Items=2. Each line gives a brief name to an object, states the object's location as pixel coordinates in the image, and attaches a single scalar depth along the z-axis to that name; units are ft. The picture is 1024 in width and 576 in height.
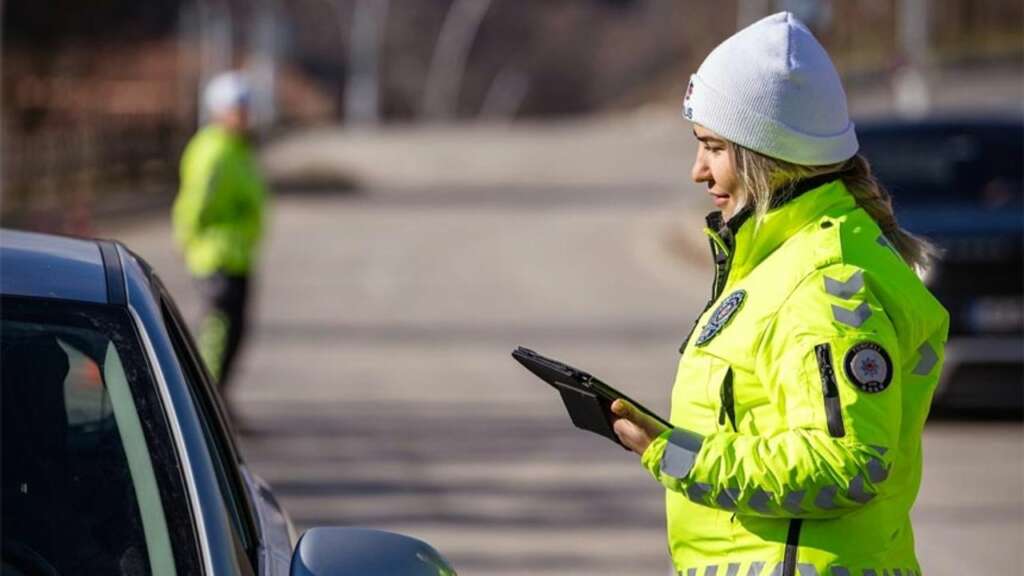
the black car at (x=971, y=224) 73.10
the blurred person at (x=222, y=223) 69.46
